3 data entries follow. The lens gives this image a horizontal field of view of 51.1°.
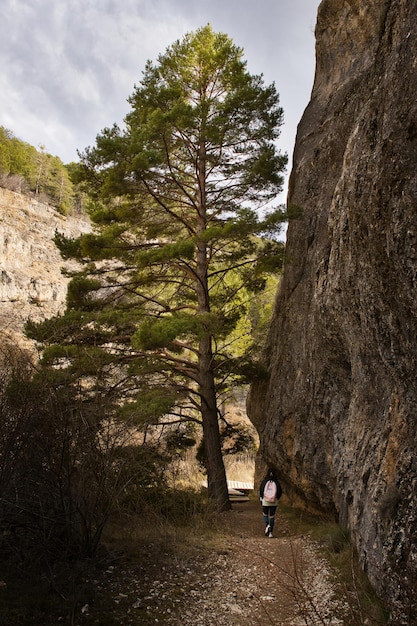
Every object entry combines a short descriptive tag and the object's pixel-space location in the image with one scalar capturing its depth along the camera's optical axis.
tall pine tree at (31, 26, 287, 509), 10.50
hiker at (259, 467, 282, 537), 9.74
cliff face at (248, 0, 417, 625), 4.30
